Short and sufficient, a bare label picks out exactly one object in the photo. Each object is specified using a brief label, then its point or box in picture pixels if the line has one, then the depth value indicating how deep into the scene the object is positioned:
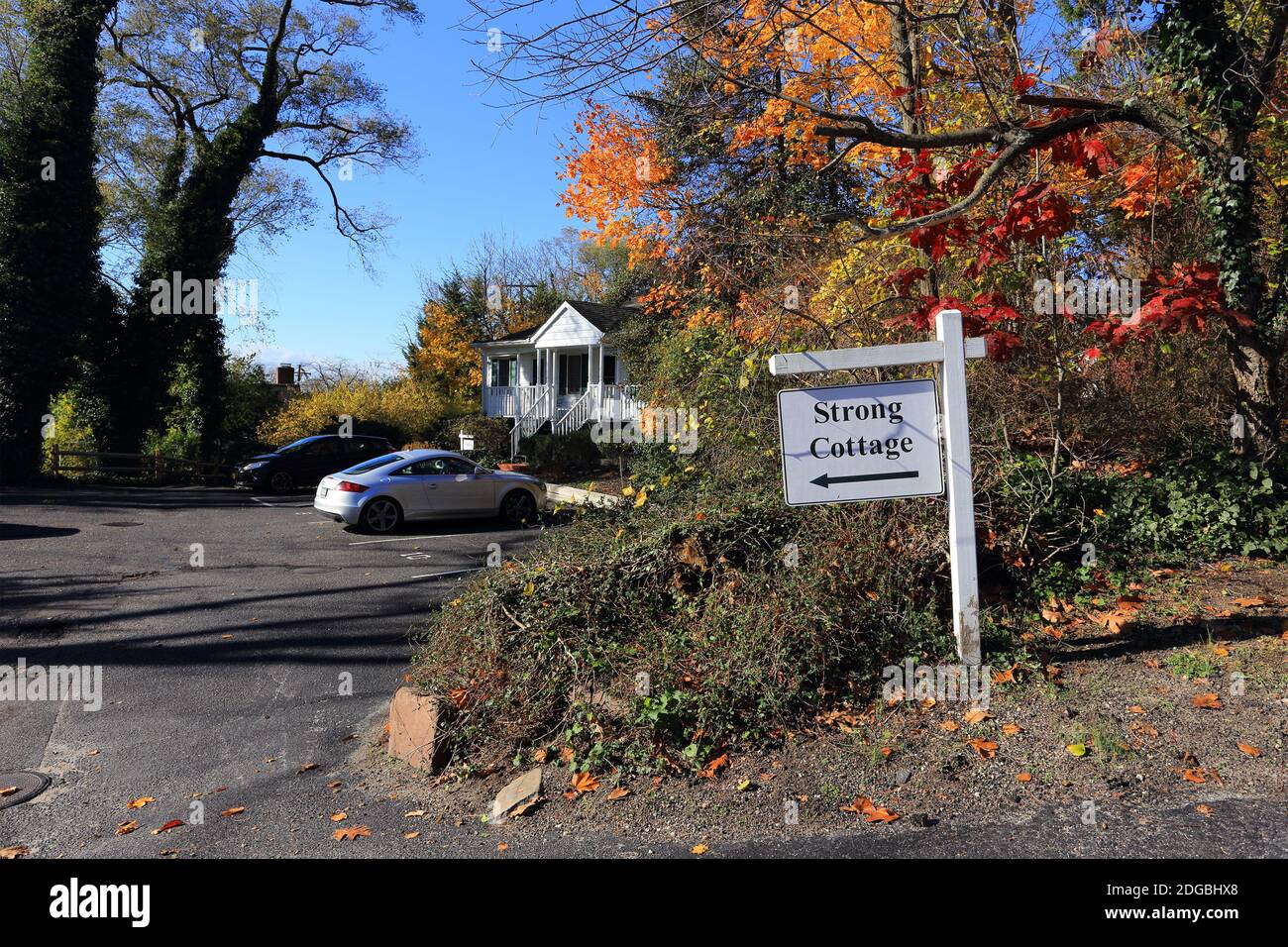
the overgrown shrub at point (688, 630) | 4.89
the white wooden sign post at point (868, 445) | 4.91
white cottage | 29.70
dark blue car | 22.52
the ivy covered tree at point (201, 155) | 25.50
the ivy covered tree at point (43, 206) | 21.47
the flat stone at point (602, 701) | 4.98
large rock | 5.20
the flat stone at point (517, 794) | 4.54
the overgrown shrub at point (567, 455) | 23.73
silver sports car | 14.66
